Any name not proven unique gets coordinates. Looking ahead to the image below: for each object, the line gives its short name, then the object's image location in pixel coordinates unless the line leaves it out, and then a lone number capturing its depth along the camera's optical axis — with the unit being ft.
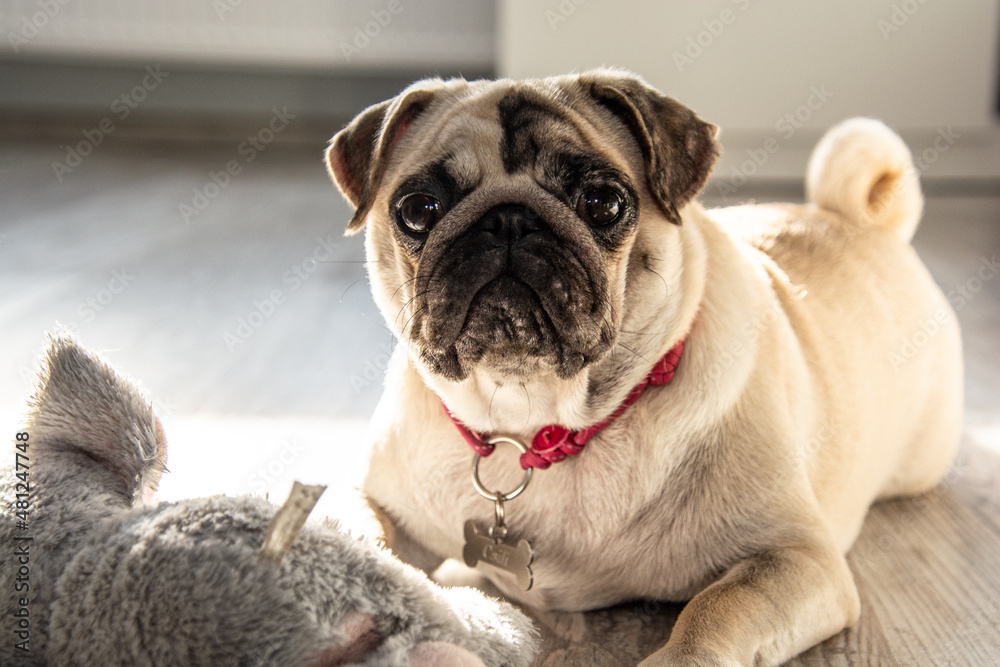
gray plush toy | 1.89
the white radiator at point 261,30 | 7.61
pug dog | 2.32
